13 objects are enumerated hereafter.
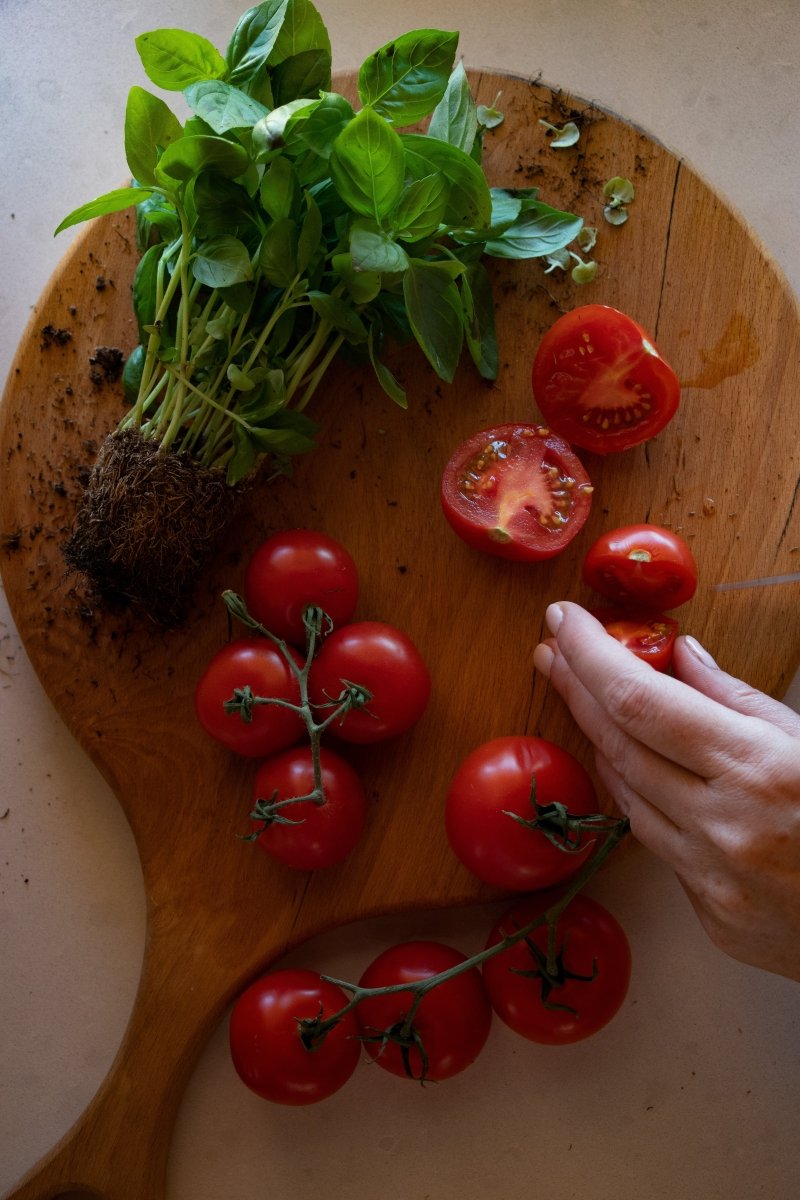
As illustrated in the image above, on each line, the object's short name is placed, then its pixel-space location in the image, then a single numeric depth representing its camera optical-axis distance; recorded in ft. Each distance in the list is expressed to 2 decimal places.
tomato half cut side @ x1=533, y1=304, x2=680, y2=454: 1.71
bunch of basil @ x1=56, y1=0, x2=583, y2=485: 1.52
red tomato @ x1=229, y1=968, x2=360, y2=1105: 1.64
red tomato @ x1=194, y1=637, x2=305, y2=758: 1.66
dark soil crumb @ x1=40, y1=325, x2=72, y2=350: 1.80
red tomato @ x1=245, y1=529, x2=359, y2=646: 1.68
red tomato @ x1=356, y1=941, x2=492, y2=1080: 1.65
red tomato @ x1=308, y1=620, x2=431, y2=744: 1.66
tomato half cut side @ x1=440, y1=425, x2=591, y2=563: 1.73
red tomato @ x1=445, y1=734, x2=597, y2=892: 1.61
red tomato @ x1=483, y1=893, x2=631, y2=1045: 1.65
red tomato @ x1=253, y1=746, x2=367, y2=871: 1.64
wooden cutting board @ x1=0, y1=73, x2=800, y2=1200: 1.73
